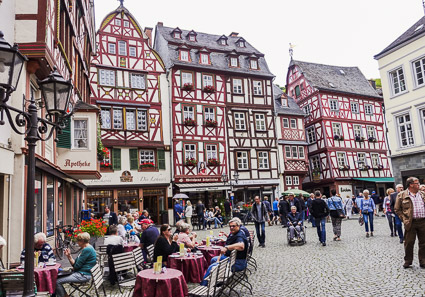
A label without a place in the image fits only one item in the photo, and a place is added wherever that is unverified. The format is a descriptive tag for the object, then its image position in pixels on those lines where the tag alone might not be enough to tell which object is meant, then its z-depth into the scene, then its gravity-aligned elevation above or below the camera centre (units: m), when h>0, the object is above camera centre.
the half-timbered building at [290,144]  30.28 +4.50
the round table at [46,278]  6.23 -1.11
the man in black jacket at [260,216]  12.45 -0.57
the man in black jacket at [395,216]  11.05 -0.73
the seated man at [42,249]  7.36 -0.70
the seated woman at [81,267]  6.20 -0.97
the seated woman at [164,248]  7.55 -0.86
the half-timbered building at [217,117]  26.67 +6.52
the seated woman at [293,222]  12.52 -0.88
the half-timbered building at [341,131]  32.66 +5.81
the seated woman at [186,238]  8.50 -0.80
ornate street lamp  4.18 +1.44
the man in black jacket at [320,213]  11.87 -0.56
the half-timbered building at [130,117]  24.03 +6.15
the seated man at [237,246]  6.76 -0.83
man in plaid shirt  7.70 -0.63
